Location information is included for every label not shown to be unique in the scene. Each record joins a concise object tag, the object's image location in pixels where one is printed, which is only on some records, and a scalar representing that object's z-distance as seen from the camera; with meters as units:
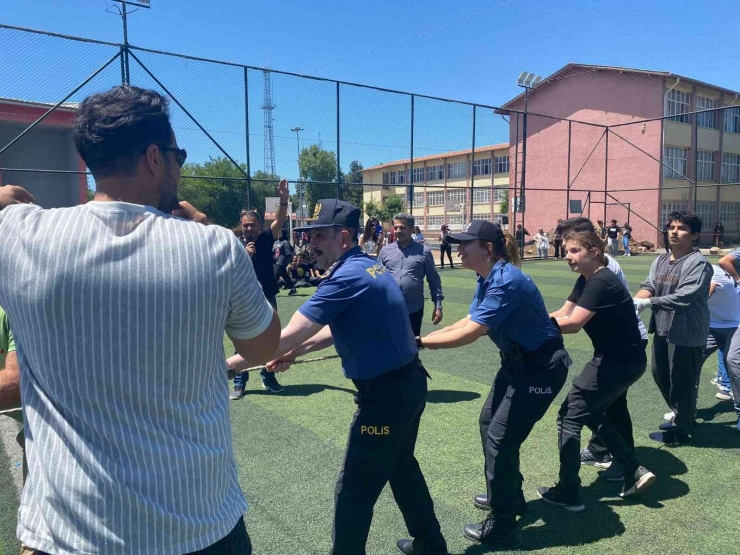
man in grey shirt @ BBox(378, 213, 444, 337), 6.80
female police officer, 3.37
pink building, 34.28
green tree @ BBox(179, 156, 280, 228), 15.20
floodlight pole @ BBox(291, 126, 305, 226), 16.04
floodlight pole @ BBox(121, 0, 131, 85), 12.08
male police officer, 2.76
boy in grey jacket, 4.64
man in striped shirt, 1.33
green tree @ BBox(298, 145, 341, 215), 18.00
